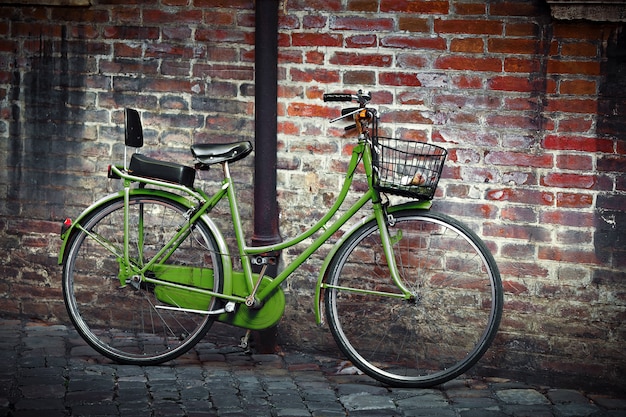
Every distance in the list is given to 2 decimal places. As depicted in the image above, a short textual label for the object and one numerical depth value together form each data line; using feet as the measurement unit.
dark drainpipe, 16.87
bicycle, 15.66
